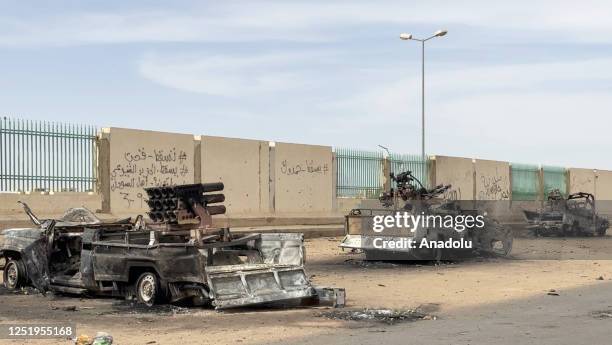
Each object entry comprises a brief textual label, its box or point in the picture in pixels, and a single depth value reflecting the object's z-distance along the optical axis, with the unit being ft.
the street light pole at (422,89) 114.32
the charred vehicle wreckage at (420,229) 61.67
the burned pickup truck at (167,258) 35.88
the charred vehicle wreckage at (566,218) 99.66
